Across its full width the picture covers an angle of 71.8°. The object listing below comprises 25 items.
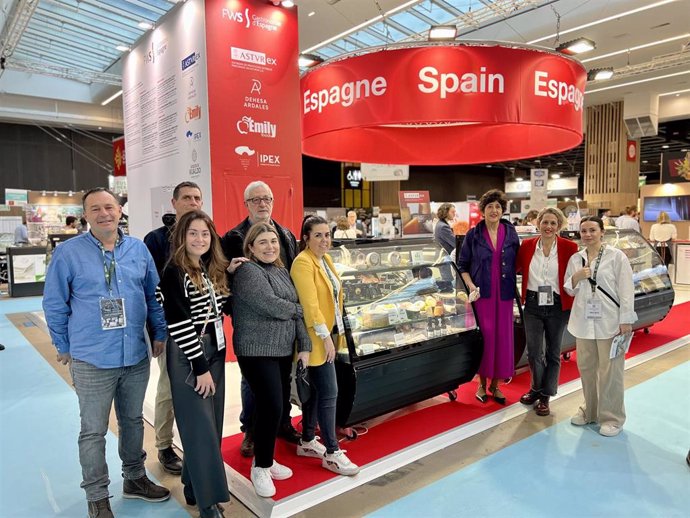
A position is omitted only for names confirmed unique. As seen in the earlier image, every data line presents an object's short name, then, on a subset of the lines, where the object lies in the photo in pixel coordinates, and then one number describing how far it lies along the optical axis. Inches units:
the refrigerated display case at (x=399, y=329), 113.7
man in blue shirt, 83.4
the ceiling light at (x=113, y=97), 517.3
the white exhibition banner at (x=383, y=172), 416.2
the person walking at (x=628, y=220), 380.7
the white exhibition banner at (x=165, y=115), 185.9
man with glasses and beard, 103.0
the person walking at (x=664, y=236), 395.2
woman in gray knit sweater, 90.0
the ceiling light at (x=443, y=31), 250.0
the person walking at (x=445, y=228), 221.1
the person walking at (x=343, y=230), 337.4
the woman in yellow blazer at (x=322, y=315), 97.4
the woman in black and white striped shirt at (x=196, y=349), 81.6
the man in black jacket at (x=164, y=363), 103.0
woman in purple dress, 136.0
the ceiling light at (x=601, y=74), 281.1
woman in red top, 133.5
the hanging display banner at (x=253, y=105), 183.5
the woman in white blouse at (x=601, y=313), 121.6
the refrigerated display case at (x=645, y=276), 201.8
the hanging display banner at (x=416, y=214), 330.0
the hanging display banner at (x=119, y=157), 327.2
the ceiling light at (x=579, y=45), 252.7
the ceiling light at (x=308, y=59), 286.4
